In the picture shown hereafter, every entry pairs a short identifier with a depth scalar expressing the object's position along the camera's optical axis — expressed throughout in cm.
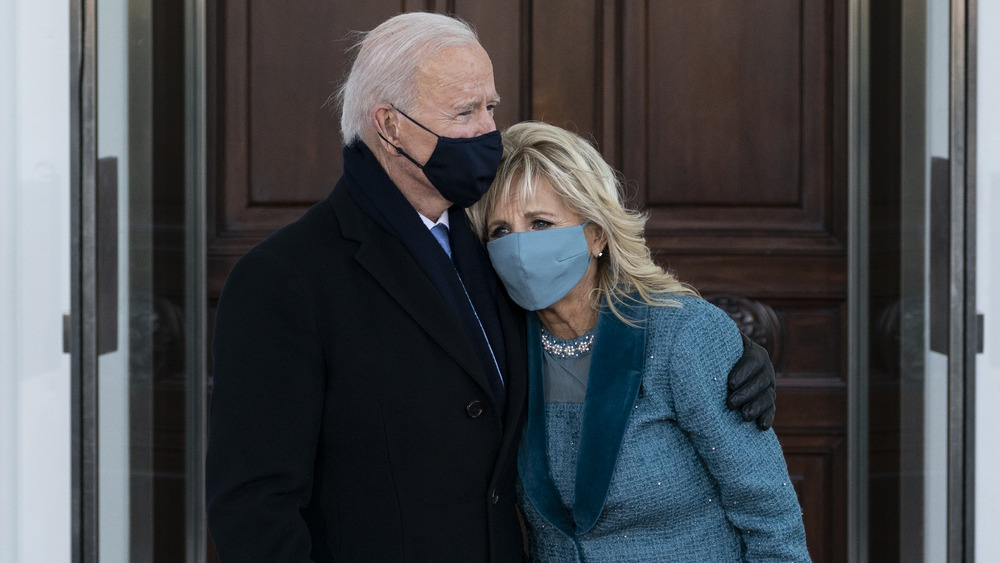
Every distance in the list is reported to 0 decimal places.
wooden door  662
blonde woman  586
